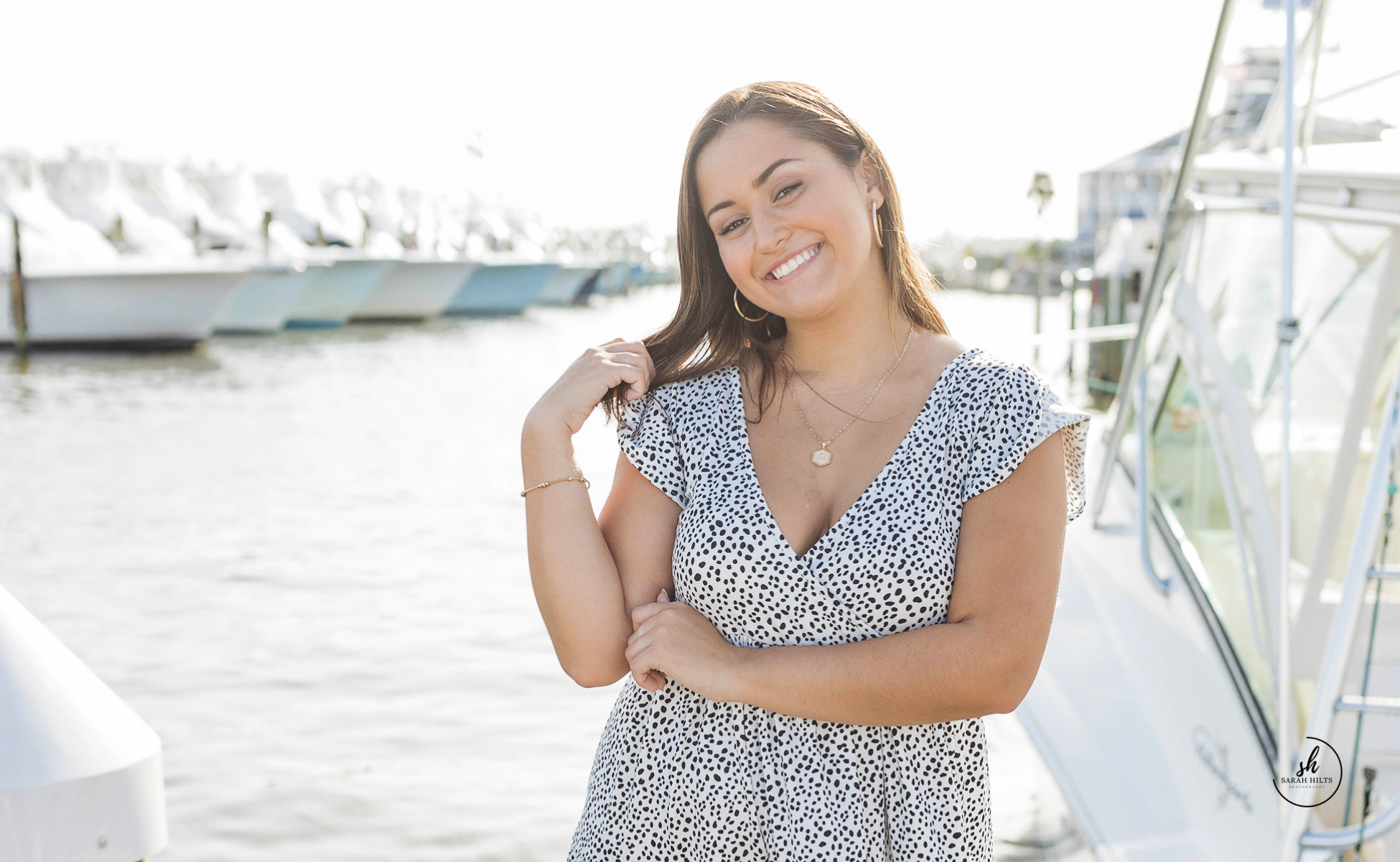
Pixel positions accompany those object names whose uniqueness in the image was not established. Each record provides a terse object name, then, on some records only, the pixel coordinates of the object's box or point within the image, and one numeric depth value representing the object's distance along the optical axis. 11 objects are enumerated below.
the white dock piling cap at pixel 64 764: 1.32
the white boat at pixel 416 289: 39.94
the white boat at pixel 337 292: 36.06
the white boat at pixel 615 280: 69.38
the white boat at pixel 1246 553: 2.68
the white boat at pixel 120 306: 26.19
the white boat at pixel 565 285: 54.41
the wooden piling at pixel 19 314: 25.94
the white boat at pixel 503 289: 46.62
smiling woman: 1.82
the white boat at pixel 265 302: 32.09
